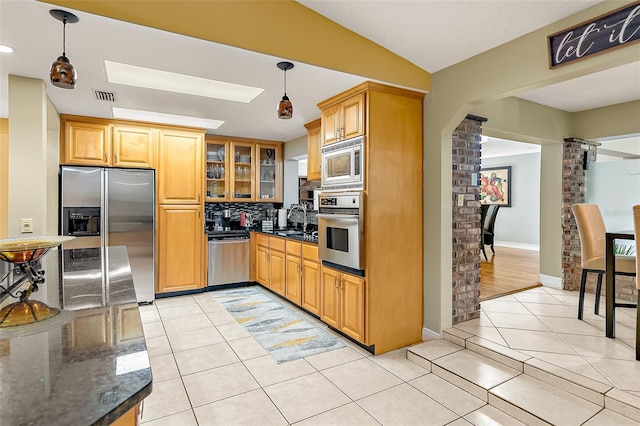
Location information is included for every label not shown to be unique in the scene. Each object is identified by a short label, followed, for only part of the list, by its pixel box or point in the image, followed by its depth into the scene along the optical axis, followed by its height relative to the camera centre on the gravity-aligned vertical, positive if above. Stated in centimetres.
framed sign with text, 189 +105
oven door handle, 300 -7
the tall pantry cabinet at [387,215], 294 -5
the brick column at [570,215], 454 -5
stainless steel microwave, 299 +42
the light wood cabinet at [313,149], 420 +75
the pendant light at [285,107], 248 +74
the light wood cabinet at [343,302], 301 -88
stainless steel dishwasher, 491 -72
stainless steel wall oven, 295 -18
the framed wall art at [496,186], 865 +65
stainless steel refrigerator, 395 -5
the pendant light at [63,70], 182 +74
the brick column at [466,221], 326 -10
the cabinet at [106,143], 404 +80
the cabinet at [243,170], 521 +63
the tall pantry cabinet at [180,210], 454 -2
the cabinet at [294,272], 399 -76
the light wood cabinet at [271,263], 442 -74
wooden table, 279 -55
